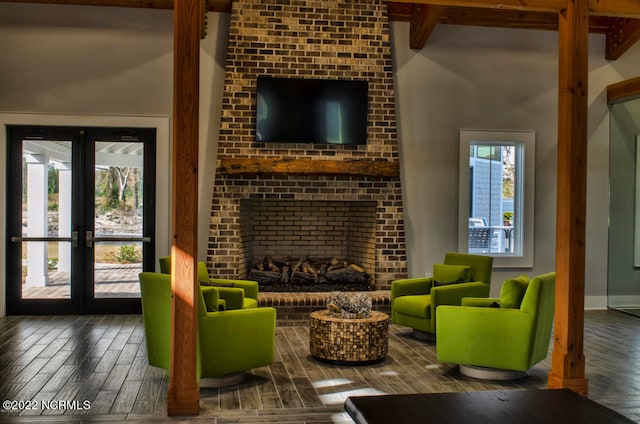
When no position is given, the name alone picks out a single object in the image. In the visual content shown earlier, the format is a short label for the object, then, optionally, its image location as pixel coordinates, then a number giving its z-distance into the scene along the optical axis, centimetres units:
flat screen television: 804
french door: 813
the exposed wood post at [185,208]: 442
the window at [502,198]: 892
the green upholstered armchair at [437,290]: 660
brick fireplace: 802
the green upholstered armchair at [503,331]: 512
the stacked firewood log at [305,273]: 824
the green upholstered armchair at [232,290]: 609
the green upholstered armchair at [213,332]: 482
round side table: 570
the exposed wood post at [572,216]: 487
